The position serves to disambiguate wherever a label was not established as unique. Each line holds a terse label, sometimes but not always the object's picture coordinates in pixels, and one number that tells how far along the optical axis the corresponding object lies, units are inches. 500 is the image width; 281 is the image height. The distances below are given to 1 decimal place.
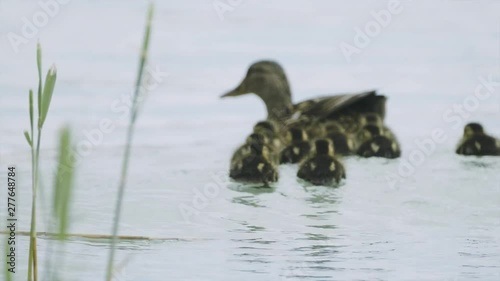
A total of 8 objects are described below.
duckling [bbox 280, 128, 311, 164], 819.8
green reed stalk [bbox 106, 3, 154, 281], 386.6
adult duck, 837.5
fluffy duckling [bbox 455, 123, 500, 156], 820.2
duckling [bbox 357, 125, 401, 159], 820.7
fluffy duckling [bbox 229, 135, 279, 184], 805.6
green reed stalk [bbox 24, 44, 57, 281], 443.0
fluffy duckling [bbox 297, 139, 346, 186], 805.5
